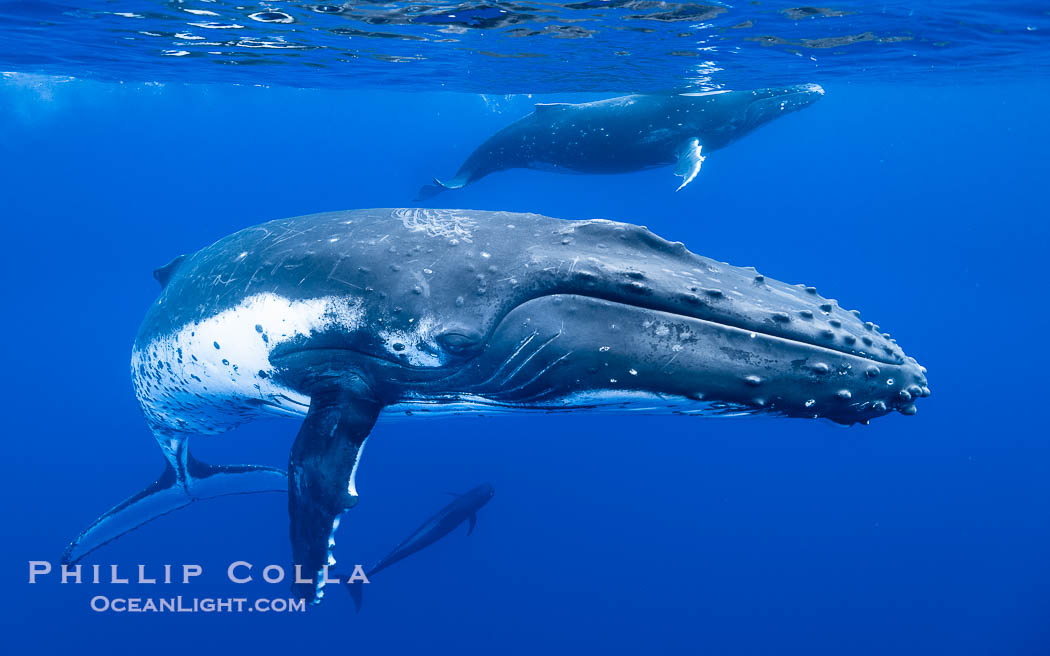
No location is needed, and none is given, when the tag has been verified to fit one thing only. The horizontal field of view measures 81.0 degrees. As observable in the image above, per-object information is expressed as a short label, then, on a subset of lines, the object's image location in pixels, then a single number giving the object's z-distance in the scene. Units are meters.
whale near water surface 15.93
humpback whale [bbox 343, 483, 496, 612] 12.73
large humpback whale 3.51
